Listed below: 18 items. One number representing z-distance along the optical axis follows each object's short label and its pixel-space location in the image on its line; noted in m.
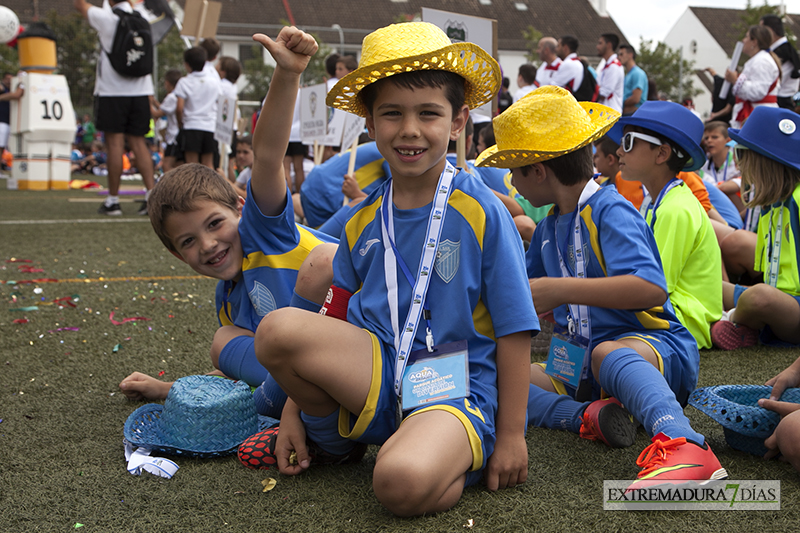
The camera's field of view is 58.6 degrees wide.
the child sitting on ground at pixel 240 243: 2.32
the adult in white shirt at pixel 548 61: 9.28
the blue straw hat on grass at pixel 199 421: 2.01
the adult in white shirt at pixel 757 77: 7.26
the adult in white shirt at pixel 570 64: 8.97
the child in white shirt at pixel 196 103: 8.38
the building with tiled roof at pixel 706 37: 42.03
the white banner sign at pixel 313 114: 6.31
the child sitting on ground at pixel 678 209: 3.00
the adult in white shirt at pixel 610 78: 9.17
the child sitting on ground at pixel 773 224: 3.18
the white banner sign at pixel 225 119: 7.94
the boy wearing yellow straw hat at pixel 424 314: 1.74
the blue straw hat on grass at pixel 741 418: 1.97
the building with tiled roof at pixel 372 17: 36.84
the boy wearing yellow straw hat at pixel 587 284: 2.15
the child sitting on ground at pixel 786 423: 1.82
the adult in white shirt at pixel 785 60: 7.58
